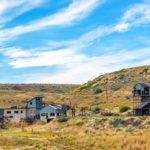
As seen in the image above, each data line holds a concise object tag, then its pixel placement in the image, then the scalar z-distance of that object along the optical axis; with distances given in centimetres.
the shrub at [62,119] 11362
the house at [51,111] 14112
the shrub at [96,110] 12664
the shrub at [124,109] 12253
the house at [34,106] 15488
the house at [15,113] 15300
